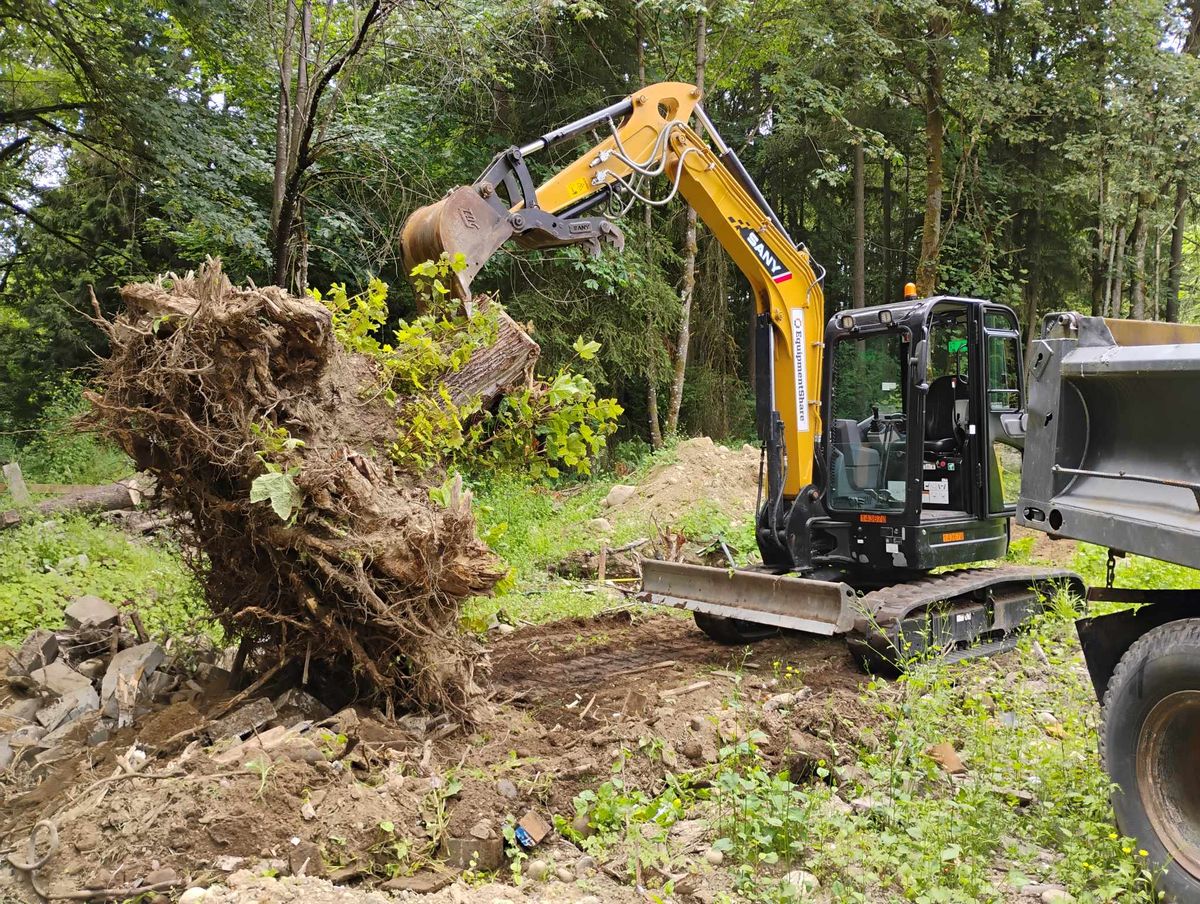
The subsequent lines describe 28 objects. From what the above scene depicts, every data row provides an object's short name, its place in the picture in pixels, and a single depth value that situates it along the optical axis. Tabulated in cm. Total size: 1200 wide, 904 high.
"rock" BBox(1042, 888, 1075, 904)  322
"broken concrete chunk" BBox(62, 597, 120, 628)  668
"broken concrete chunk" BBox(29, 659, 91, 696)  575
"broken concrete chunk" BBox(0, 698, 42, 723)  545
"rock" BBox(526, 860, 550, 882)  383
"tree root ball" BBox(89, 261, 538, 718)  441
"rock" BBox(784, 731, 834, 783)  477
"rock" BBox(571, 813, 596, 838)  416
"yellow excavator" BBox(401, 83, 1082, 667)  649
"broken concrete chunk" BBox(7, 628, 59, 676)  607
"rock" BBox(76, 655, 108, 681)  598
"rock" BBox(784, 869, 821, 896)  341
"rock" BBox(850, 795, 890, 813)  392
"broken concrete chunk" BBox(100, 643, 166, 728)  522
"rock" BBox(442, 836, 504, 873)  395
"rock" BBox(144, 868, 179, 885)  354
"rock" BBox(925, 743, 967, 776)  450
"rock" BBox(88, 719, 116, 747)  494
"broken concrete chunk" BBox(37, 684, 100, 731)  535
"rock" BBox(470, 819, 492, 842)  401
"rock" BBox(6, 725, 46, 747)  494
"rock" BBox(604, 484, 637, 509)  1320
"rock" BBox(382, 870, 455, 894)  370
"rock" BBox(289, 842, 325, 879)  372
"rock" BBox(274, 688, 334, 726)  486
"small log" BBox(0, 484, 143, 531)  1058
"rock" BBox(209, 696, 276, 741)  463
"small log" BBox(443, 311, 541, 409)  554
